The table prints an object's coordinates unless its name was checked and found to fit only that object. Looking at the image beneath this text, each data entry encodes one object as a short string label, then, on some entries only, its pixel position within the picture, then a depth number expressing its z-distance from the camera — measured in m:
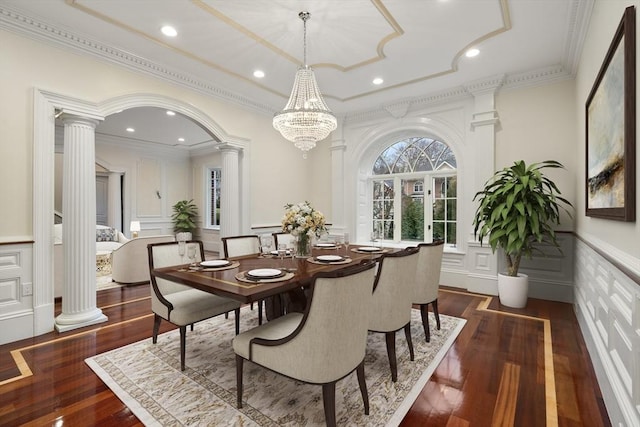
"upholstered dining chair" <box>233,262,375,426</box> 1.42
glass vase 2.74
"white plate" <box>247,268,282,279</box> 2.00
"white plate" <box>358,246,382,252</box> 3.29
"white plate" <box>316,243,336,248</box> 3.50
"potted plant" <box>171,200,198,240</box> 8.13
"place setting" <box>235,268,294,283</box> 1.94
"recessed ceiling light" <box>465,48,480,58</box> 3.38
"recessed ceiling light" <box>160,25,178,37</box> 2.92
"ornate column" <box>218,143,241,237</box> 4.67
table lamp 6.08
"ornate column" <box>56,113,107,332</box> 3.02
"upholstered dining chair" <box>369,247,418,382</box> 2.03
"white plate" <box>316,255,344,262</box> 2.61
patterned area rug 1.71
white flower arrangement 2.63
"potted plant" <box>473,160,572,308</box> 3.34
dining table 1.77
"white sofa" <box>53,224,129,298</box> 3.78
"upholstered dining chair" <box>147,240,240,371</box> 2.28
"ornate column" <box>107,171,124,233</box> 7.34
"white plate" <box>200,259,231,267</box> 2.35
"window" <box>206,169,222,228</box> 8.49
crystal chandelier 3.11
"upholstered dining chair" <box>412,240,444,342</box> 2.56
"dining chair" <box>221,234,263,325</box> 3.22
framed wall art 1.49
